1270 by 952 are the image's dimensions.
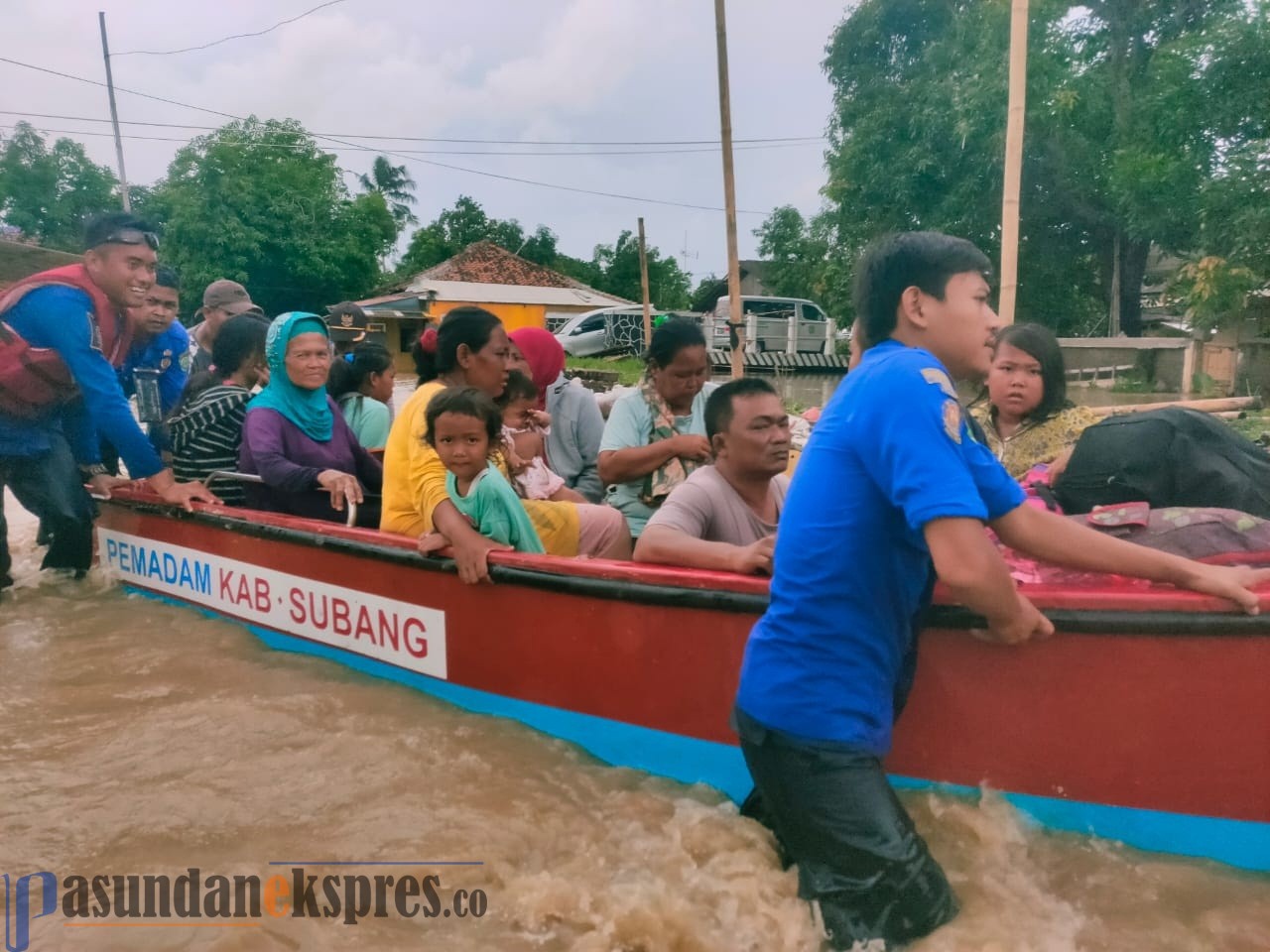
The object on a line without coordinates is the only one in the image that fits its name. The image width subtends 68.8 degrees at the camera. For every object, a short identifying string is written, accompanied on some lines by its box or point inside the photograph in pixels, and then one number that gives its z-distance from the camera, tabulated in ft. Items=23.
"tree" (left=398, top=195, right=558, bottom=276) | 150.71
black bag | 7.63
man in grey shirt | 8.10
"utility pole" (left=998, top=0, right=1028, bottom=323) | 16.62
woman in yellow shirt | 10.19
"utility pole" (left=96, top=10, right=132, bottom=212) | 64.03
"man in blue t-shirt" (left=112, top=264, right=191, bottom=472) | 15.23
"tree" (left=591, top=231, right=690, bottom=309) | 147.95
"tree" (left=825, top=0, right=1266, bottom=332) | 51.65
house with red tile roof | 92.53
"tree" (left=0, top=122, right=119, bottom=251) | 142.31
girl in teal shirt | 9.24
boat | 6.37
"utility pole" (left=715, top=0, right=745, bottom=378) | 21.91
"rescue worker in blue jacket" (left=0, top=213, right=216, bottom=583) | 13.41
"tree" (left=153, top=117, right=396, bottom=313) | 84.53
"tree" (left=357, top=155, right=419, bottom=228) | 153.89
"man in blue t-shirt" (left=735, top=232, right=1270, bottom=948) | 5.59
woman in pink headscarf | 13.28
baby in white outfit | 11.36
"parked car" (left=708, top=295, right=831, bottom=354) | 76.07
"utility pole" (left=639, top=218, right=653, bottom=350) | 42.11
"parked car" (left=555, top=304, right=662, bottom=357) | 80.43
